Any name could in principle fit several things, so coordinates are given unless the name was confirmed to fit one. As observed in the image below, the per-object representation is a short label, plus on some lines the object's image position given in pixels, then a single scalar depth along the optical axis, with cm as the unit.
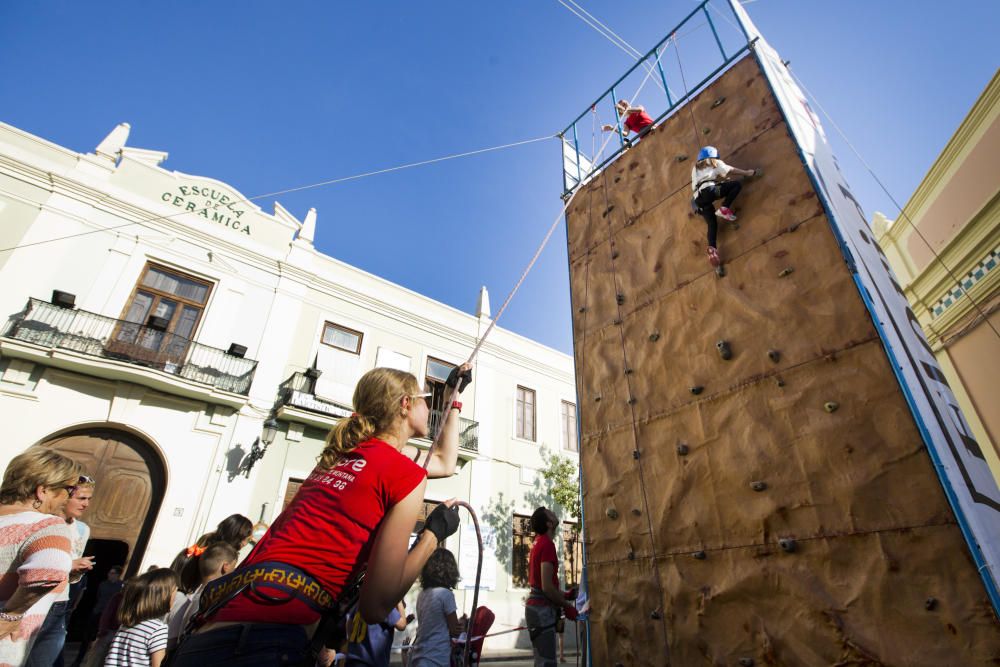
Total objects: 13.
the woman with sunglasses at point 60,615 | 271
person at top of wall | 486
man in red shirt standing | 376
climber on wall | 345
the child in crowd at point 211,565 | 315
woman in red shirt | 107
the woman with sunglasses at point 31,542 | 182
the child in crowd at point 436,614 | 310
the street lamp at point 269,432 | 995
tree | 1320
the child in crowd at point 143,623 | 263
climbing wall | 217
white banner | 208
